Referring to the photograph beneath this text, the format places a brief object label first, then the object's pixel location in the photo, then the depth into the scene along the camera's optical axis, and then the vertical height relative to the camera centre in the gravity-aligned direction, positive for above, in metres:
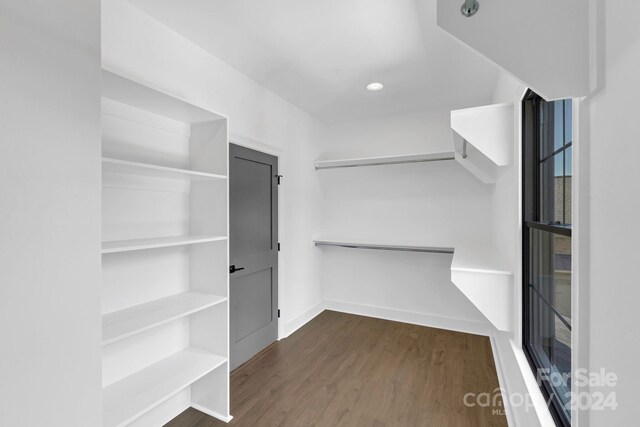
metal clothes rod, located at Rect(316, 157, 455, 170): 3.21 +0.59
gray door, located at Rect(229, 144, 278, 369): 2.57 -0.38
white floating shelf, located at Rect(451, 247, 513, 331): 1.71 -0.46
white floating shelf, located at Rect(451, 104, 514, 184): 1.74 +0.50
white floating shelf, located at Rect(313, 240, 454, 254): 3.14 -0.40
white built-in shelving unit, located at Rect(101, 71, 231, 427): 1.59 -0.30
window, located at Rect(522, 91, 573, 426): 1.19 -0.17
